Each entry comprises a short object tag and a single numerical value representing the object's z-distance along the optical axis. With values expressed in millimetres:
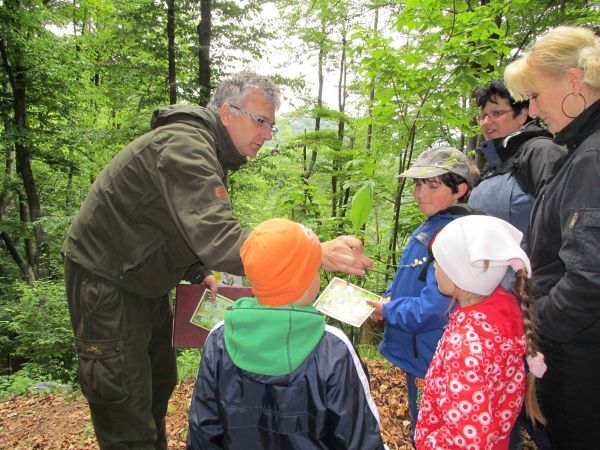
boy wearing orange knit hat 1375
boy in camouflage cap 2219
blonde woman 1480
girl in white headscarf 1472
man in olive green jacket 2098
